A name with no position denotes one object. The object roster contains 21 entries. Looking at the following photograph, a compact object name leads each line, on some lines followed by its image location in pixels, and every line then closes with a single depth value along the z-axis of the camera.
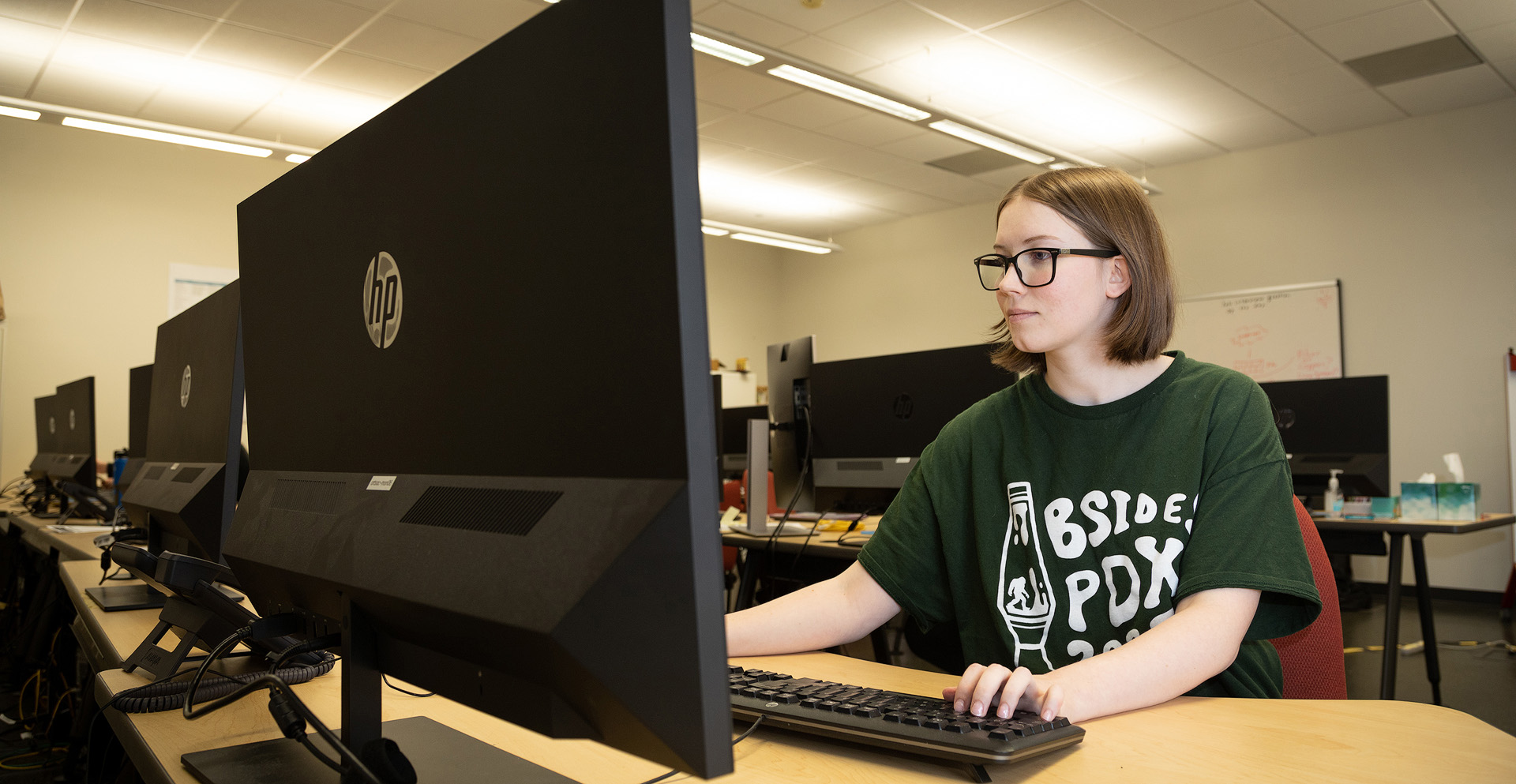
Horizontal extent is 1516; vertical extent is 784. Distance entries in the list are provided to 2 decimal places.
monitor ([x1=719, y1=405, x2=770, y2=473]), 3.51
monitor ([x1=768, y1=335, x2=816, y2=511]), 2.63
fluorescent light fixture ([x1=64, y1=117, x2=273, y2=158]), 4.74
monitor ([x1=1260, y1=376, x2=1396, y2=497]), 3.22
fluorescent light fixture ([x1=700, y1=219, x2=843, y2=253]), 7.22
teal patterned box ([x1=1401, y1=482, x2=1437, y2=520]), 3.26
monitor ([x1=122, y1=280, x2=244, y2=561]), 1.16
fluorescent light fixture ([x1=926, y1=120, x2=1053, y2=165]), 5.03
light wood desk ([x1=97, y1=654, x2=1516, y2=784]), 0.69
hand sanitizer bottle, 3.24
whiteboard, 5.89
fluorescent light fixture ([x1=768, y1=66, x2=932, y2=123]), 4.28
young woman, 0.98
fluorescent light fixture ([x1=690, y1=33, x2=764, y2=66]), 3.93
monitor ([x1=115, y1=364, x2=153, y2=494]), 2.69
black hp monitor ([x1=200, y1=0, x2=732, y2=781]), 0.41
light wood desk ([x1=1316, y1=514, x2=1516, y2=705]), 2.87
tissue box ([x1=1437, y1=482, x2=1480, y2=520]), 3.17
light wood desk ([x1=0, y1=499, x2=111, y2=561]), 2.33
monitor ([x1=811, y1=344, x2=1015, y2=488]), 2.14
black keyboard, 0.68
